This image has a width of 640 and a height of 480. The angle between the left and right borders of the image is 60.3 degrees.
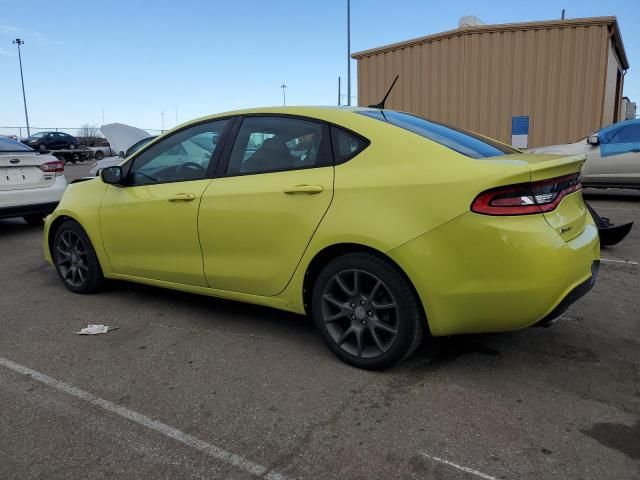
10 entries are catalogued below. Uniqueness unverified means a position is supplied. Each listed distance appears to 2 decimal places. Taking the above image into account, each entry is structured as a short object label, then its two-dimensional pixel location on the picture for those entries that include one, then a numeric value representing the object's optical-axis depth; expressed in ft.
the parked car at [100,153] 110.22
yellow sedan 8.82
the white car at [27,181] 24.13
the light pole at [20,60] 163.63
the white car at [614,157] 31.40
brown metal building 38.45
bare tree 142.29
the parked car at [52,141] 114.73
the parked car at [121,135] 41.11
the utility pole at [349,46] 85.05
